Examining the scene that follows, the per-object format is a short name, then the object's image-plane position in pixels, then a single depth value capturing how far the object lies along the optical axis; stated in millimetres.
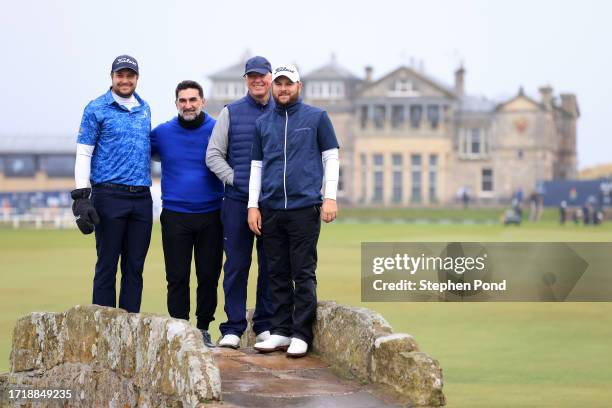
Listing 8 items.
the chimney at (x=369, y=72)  102062
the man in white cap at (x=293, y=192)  8273
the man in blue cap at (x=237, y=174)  8820
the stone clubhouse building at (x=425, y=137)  91500
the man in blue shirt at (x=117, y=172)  8898
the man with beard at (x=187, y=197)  9070
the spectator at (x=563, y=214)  60244
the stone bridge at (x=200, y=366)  6895
